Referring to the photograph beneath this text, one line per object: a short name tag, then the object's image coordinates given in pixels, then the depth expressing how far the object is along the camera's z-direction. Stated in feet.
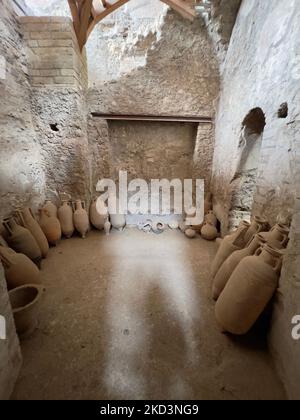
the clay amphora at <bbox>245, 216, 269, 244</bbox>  6.08
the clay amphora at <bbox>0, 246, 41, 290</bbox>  5.60
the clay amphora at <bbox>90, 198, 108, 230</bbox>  11.60
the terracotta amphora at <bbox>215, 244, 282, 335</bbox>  4.26
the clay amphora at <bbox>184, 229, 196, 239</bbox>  11.10
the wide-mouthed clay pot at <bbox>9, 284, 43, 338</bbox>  4.58
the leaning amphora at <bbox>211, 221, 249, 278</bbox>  6.15
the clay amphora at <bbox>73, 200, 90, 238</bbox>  10.77
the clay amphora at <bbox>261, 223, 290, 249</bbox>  4.79
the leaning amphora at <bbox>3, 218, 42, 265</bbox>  7.34
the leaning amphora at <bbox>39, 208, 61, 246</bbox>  9.54
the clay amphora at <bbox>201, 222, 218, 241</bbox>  10.75
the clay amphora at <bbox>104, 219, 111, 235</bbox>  11.51
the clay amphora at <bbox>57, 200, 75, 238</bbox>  10.47
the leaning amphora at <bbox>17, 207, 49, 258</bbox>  8.44
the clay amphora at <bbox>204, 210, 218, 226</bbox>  11.31
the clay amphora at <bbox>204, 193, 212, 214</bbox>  12.55
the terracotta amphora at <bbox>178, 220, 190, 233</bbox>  11.84
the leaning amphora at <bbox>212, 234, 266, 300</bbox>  5.11
